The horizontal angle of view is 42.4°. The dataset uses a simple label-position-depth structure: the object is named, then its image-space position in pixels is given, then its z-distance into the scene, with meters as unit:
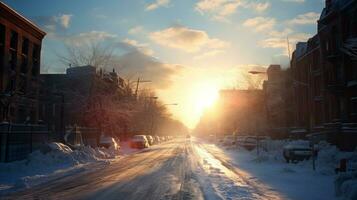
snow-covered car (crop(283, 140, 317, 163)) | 27.27
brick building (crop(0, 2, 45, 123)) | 41.47
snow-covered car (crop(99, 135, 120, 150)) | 48.31
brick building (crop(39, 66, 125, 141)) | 45.06
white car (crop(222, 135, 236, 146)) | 62.96
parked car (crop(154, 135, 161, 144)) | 88.75
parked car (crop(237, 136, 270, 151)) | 50.78
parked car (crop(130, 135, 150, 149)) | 60.41
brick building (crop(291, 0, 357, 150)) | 37.00
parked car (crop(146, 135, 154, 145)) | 73.08
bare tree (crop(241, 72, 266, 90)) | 89.72
